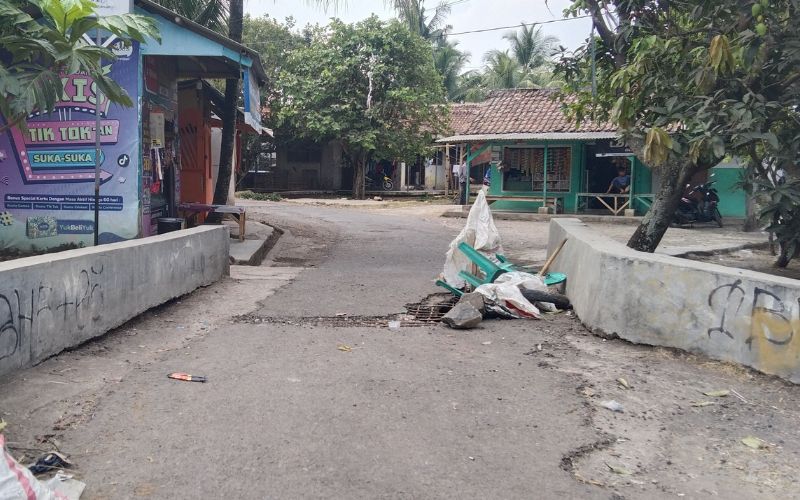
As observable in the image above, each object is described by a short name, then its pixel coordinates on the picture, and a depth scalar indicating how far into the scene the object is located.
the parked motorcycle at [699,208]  19.41
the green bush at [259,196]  29.30
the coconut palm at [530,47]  41.12
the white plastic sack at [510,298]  7.14
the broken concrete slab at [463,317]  6.62
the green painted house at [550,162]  21.41
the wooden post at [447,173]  32.00
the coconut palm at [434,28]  36.94
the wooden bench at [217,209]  12.85
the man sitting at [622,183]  21.64
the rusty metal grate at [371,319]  6.91
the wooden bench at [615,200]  21.36
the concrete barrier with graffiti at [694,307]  4.88
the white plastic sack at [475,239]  8.29
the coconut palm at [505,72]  38.78
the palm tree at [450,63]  39.31
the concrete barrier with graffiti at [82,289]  4.52
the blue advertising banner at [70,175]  9.84
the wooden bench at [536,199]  22.79
